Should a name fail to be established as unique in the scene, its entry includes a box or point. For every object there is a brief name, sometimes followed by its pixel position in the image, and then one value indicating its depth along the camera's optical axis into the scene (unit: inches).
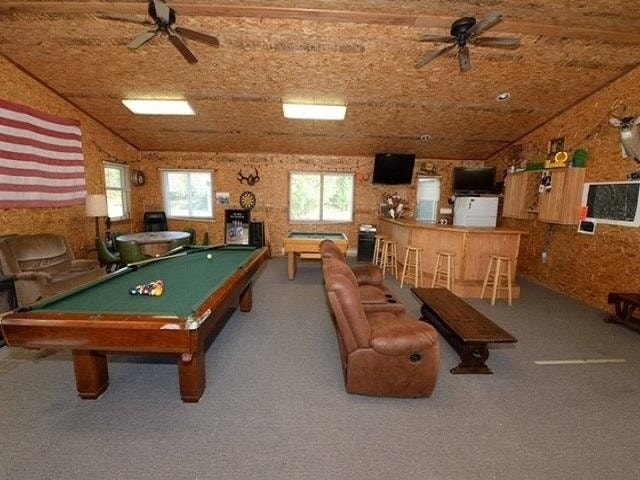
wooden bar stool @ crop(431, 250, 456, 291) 200.1
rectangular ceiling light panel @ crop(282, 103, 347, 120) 218.2
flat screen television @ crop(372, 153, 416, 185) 296.7
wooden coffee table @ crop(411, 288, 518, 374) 108.0
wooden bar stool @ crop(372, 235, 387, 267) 280.6
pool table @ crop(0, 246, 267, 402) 71.3
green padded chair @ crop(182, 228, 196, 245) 262.7
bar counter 201.6
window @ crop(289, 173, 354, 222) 317.4
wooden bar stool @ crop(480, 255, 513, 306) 187.0
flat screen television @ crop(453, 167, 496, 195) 285.9
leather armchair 138.3
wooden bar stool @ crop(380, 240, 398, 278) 247.8
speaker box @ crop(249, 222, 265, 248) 306.8
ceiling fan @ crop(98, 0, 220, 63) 112.5
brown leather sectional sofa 91.5
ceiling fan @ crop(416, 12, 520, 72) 120.2
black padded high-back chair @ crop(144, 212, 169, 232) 295.3
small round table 209.7
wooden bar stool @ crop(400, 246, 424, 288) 214.1
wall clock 291.0
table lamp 206.1
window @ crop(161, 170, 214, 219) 312.7
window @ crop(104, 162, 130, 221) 262.1
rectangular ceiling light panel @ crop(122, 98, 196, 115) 214.8
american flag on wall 161.3
